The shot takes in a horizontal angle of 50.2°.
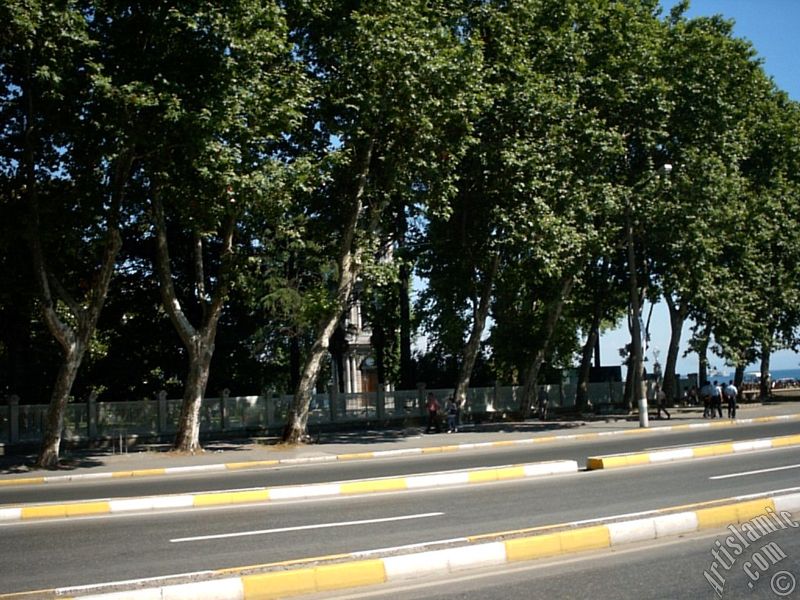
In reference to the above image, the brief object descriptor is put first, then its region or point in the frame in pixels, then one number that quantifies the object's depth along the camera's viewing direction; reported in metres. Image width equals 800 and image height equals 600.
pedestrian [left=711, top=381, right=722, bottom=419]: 33.91
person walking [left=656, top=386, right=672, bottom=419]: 35.09
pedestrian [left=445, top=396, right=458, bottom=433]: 30.98
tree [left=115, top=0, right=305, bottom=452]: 19.75
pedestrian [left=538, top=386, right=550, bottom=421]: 37.27
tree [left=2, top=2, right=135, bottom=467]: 19.72
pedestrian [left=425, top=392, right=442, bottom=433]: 31.31
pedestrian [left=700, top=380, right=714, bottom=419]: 34.17
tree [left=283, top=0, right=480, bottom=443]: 23.91
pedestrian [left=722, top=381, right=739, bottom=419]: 33.44
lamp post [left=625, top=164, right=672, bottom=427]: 30.83
